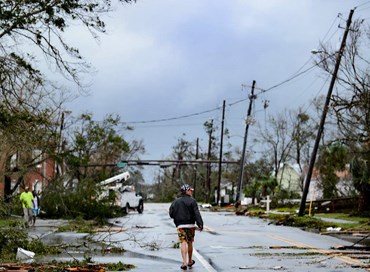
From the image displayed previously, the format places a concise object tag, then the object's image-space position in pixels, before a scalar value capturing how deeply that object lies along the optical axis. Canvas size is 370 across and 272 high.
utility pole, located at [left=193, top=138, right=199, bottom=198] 106.06
